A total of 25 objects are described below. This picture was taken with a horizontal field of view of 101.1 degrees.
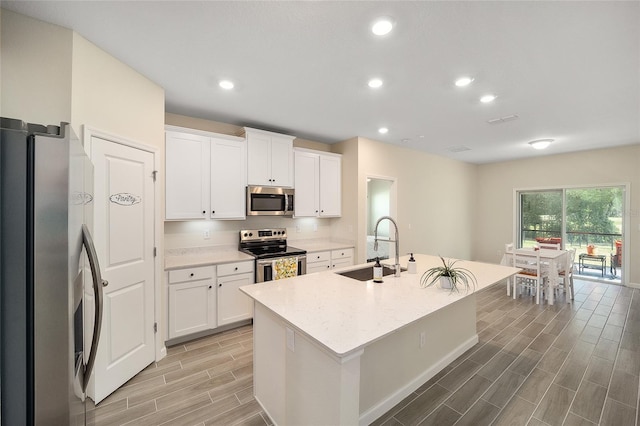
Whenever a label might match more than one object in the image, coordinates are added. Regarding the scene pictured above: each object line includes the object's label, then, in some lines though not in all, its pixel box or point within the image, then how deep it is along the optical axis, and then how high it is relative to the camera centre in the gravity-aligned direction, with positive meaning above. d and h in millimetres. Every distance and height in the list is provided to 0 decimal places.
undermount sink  2472 -587
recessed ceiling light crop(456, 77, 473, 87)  2438 +1250
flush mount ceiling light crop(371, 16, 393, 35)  1698 +1244
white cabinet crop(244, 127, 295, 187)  3617 +777
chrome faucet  2316 -476
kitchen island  1278 -797
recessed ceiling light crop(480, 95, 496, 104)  2828 +1260
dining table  4016 -771
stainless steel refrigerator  682 -173
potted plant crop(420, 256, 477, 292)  1956 -532
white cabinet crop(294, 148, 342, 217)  4125 +479
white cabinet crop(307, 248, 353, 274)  3904 -732
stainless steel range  3371 -546
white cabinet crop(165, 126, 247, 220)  3025 +456
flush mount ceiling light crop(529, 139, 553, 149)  4395 +1186
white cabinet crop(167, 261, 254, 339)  2818 -972
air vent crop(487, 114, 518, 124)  3428 +1267
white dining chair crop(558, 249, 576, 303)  4168 -998
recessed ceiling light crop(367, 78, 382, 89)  2490 +1257
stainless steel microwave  3604 +167
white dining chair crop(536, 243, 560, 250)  4655 -594
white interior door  2059 -391
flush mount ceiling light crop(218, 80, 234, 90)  2525 +1249
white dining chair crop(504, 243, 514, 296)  4493 -814
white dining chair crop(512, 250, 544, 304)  4091 -980
